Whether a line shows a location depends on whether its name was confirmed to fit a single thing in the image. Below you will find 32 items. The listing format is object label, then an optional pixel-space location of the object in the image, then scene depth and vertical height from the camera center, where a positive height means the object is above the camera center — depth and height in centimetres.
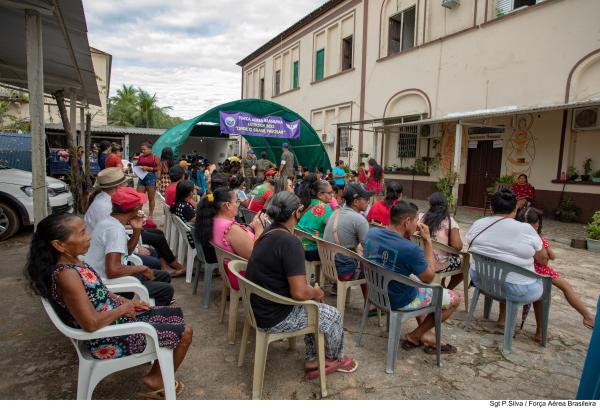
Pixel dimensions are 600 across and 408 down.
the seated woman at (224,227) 320 -62
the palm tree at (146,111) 3806 +457
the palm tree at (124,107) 3784 +490
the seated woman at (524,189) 823 -45
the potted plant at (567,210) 891 -96
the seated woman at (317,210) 420 -55
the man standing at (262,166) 1110 -17
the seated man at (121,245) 268 -66
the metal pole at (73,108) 834 +105
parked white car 587 -80
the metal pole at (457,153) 948 +35
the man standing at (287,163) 1134 -7
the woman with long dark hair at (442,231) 369 -65
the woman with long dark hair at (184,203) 470 -58
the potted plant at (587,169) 866 +4
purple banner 1195 +115
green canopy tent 1154 +83
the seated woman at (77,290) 189 -71
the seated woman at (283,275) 231 -72
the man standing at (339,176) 1084 -39
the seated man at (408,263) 272 -74
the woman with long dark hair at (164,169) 755 -26
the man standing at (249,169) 1220 -32
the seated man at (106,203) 336 -43
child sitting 339 -105
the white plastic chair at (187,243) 429 -102
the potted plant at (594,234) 664 -113
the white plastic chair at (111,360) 193 -111
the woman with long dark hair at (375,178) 819 -33
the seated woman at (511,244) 304 -63
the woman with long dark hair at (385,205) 439 -51
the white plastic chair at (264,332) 229 -110
